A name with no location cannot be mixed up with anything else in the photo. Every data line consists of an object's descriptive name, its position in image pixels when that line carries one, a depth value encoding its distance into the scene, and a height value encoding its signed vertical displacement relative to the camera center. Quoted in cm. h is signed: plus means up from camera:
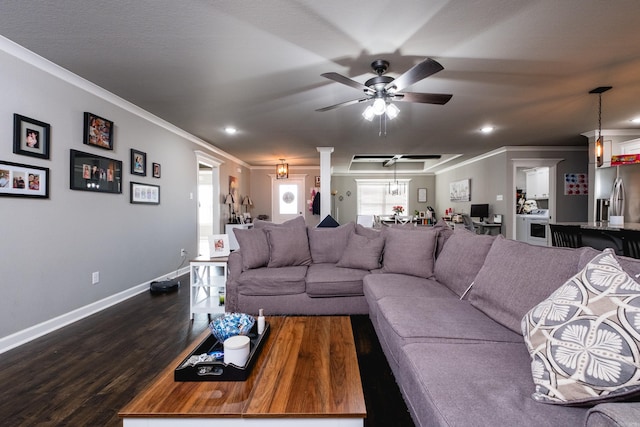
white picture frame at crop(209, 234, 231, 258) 302 -39
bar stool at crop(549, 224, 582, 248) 309 -27
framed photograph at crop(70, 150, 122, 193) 294 +38
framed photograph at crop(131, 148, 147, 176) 379 +61
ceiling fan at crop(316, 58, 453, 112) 237 +108
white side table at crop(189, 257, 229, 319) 289 -76
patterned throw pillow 79 -39
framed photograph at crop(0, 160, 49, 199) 232 +23
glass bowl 146 -60
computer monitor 701 -2
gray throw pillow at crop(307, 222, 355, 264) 334 -39
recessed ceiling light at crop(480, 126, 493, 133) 483 +138
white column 600 +73
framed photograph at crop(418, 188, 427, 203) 1039 +56
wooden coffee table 102 -71
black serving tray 122 -69
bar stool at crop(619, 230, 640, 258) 261 -29
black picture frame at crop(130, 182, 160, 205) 381 +20
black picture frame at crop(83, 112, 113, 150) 306 +84
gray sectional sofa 86 -58
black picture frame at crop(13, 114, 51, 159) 239 +61
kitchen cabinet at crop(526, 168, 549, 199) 706 +69
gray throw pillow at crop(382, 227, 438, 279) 263 -40
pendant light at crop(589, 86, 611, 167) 330 +86
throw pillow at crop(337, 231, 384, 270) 296 -46
